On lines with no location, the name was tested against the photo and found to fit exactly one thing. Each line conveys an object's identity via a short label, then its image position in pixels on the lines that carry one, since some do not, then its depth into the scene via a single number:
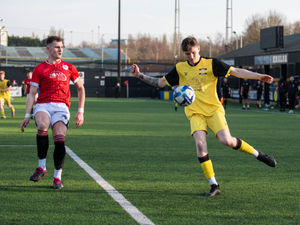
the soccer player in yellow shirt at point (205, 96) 7.12
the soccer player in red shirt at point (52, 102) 7.43
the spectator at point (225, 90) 34.84
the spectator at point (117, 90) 59.18
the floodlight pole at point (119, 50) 60.10
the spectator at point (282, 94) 30.09
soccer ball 7.16
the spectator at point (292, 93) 29.09
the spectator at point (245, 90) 32.28
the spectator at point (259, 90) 33.43
